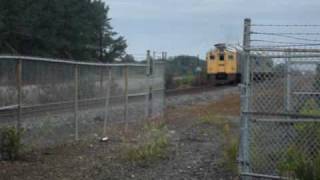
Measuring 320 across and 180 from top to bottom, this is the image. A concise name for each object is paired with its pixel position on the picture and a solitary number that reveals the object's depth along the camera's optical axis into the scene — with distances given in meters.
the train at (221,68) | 59.19
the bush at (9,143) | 12.31
